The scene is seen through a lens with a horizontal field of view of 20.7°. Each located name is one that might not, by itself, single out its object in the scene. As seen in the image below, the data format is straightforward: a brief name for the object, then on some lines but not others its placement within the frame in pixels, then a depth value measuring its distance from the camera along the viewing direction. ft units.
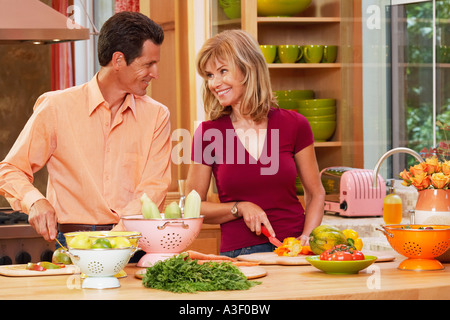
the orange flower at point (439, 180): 13.51
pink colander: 11.75
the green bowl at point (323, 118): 23.29
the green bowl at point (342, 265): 11.58
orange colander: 12.19
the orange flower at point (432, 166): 13.66
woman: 14.59
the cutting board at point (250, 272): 11.40
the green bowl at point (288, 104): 23.20
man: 14.30
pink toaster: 21.46
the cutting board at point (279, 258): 12.82
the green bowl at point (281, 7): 22.66
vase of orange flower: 13.51
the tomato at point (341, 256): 11.65
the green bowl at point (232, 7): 22.38
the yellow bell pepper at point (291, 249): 13.32
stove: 20.52
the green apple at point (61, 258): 12.73
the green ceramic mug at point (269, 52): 22.72
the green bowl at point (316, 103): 23.12
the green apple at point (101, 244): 10.58
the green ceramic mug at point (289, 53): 22.89
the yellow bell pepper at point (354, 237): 13.46
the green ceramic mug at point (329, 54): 23.52
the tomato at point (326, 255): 11.72
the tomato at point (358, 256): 11.72
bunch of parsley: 10.27
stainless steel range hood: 20.86
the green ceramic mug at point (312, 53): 23.25
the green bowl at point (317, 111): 23.21
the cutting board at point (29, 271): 11.77
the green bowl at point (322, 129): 23.31
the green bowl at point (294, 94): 23.27
